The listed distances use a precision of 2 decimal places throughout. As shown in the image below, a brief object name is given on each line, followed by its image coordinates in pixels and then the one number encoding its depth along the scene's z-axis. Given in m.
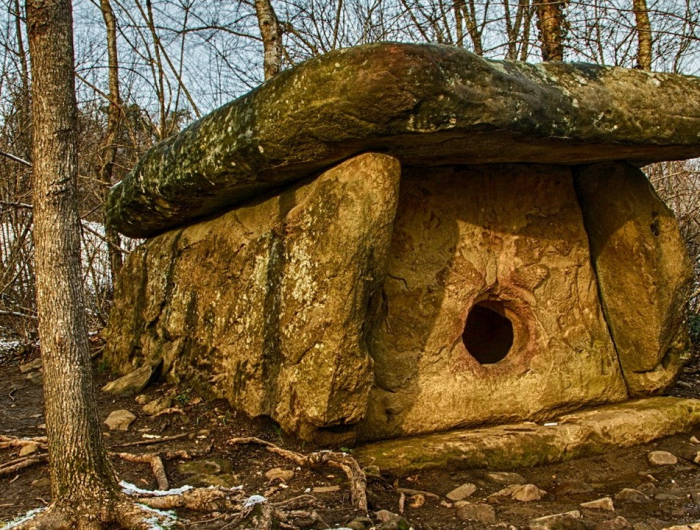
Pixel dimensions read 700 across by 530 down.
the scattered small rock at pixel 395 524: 2.66
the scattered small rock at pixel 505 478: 3.52
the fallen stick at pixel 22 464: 3.26
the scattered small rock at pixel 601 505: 3.17
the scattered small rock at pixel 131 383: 4.62
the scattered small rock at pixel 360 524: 2.67
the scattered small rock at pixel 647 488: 3.45
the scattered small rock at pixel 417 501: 3.17
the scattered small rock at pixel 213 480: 3.17
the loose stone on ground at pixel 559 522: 2.86
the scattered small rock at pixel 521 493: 3.28
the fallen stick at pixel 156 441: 3.69
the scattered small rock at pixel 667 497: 3.31
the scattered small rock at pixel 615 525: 2.89
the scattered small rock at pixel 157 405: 4.24
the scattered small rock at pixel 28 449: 3.56
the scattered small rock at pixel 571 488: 3.48
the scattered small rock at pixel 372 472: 3.31
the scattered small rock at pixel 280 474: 3.24
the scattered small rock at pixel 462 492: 3.29
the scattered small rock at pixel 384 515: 2.82
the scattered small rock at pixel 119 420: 4.04
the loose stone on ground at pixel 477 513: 3.02
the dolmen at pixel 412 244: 3.25
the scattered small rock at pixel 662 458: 3.81
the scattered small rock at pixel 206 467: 3.32
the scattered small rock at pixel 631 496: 3.31
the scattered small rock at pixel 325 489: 3.10
